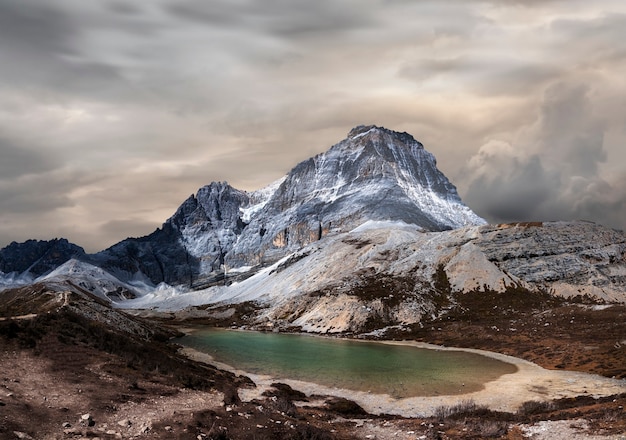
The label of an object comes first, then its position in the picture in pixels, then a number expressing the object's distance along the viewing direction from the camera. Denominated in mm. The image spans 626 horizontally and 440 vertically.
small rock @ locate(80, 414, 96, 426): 26016
